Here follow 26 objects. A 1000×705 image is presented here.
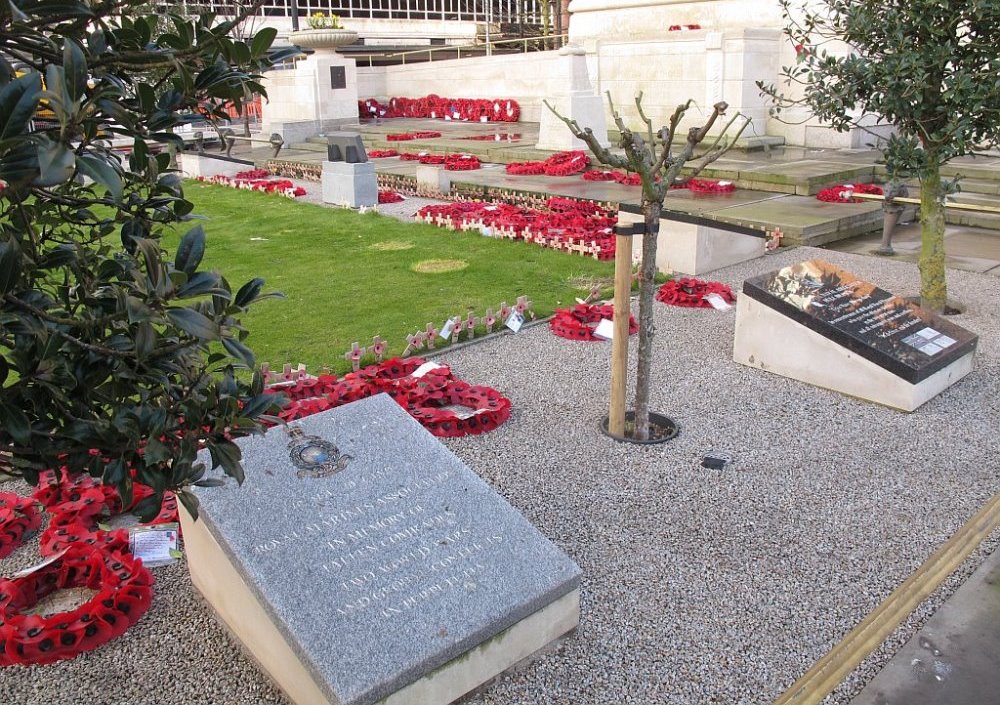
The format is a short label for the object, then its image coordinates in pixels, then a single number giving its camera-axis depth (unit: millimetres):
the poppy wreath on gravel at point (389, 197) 14859
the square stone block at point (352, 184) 14252
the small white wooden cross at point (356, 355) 6449
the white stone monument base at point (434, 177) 15095
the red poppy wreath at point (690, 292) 8383
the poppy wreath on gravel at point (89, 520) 4281
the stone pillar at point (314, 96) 25047
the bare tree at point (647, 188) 4930
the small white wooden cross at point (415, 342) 6922
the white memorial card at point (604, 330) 7457
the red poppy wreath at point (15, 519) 4414
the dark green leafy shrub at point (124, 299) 1824
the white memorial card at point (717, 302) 8281
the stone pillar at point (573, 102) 17547
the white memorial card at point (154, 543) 4277
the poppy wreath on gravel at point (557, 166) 15672
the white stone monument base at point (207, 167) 19094
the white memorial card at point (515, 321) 7557
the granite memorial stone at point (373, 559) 3012
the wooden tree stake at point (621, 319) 5211
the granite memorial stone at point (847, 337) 5895
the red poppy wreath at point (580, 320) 7484
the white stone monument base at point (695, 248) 9414
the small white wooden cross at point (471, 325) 7383
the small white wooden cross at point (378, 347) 6695
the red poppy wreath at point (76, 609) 3525
